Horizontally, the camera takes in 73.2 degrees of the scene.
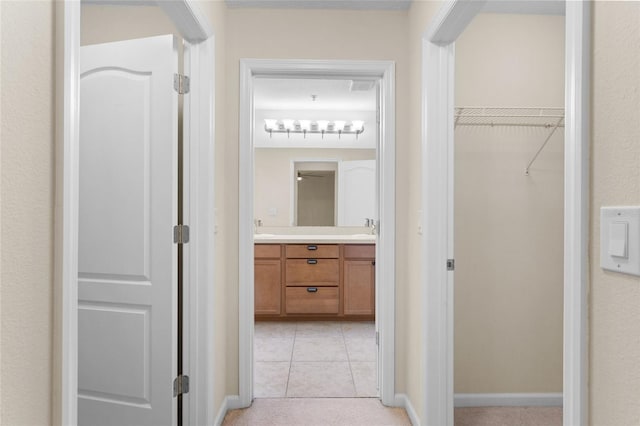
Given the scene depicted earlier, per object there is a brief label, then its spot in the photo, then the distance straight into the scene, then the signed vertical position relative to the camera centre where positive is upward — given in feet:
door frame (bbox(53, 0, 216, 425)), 6.59 +0.14
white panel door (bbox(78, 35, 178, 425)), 6.34 -0.29
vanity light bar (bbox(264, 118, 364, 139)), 14.58 +2.94
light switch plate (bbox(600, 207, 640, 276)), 2.34 -0.14
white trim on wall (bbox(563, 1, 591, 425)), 2.72 +0.03
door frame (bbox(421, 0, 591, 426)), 6.64 +0.04
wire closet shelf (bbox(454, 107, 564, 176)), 8.32 +1.86
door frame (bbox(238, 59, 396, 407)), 8.21 +0.25
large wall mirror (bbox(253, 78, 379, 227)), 14.92 +1.38
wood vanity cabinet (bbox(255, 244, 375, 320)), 13.88 -2.15
